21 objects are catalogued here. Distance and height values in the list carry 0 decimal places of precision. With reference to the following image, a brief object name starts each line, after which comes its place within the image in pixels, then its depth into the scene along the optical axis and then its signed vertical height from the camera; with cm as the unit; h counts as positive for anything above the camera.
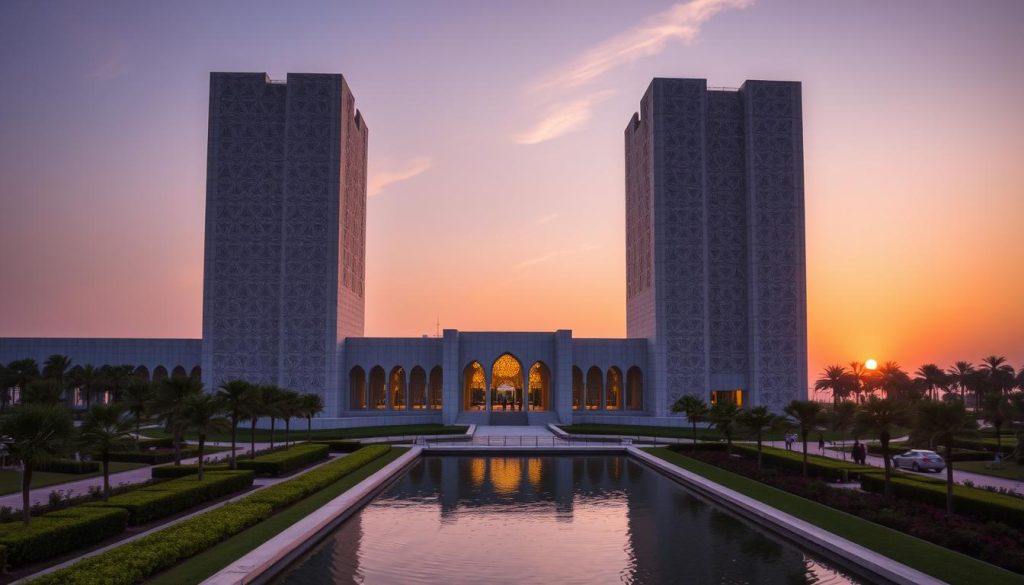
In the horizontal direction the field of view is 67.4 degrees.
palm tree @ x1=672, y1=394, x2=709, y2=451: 4372 -287
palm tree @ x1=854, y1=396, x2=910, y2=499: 2394 -180
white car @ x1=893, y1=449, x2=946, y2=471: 3309 -439
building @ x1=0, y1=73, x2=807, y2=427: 6362 +766
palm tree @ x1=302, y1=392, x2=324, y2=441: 4386 -272
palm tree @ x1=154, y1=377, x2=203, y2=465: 3055 -145
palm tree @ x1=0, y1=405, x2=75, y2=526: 1749 -177
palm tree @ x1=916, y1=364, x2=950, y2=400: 8550 -189
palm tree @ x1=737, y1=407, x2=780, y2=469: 3281 -260
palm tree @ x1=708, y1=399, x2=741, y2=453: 3681 -282
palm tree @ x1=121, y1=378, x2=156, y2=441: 3838 -194
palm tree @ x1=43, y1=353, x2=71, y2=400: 5969 -83
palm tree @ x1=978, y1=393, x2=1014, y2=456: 3560 -235
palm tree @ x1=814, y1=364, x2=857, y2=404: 8925 -284
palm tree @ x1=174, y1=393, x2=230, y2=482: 2881 -219
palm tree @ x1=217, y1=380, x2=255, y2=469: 3347 -169
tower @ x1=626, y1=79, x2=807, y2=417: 6475 +974
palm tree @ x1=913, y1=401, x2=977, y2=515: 2072 -165
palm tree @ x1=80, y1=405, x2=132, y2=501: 2122 -206
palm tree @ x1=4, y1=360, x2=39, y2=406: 5775 -121
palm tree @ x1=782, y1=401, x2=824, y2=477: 3006 -215
